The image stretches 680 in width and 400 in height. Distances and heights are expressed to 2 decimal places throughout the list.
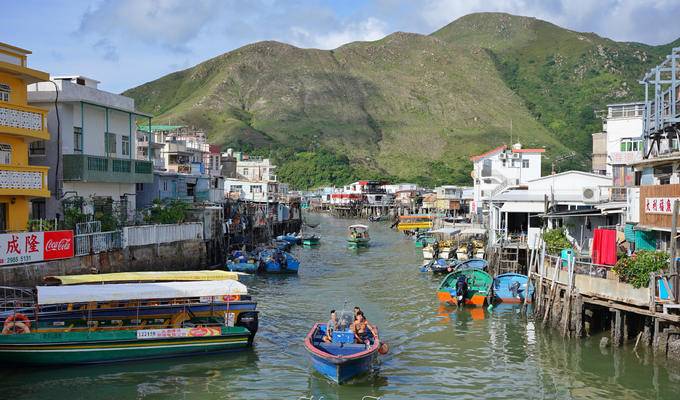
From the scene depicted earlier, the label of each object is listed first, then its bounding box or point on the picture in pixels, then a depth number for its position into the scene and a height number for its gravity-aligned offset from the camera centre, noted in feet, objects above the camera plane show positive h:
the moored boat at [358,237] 235.17 -11.27
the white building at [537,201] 144.36 +1.08
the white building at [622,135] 165.68 +19.35
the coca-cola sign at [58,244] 102.06 -6.16
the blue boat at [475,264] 144.15 -12.70
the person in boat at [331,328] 79.30 -15.01
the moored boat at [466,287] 119.65 -14.93
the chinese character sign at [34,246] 93.25 -6.13
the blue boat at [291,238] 245.45 -12.09
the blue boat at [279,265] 163.84 -14.65
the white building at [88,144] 124.36 +12.31
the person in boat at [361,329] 79.39 -15.19
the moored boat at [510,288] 121.39 -15.14
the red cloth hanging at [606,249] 95.50 -6.26
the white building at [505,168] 222.28 +13.16
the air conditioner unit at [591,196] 143.54 +2.18
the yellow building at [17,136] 99.40 +10.83
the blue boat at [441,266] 162.61 -14.92
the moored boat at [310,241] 243.60 -13.01
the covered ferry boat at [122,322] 77.46 -14.88
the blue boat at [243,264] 161.38 -14.35
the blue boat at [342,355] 72.54 -16.58
